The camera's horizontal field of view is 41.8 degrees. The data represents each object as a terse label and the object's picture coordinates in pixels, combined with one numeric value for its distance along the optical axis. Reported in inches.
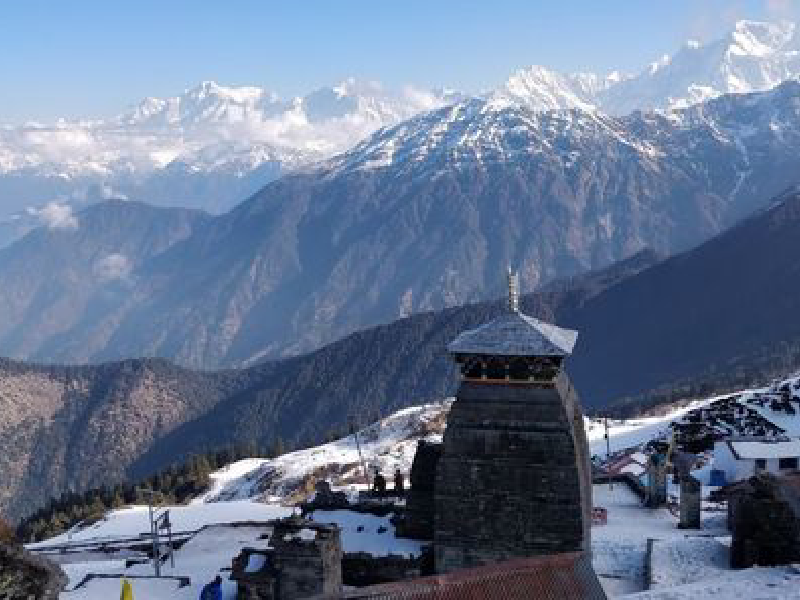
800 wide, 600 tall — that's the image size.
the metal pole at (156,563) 1740.0
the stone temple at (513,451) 1238.3
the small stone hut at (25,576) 733.3
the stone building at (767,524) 1285.7
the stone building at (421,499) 1457.9
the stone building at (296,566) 1312.7
